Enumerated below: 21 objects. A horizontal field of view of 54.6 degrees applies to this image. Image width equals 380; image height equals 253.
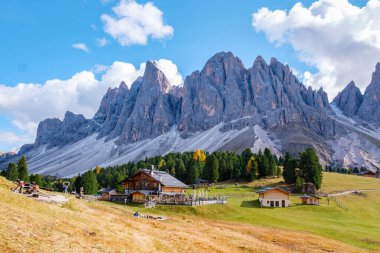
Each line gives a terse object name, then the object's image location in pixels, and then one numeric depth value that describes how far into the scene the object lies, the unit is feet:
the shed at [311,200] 250.39
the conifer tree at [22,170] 335.88
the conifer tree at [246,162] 372.15
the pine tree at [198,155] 506.73
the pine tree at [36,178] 347.56
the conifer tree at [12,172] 333.83
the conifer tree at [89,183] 338.75
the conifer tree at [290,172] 328.72
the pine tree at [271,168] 379.14
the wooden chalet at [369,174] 521.24
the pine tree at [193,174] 386.11
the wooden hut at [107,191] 315.17
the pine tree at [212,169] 383.24
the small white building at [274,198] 247.91
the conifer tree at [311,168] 316.40
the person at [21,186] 114.19
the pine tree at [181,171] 403.34
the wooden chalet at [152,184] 252.62
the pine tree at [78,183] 349.41
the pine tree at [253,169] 364.79
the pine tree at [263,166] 374.43
